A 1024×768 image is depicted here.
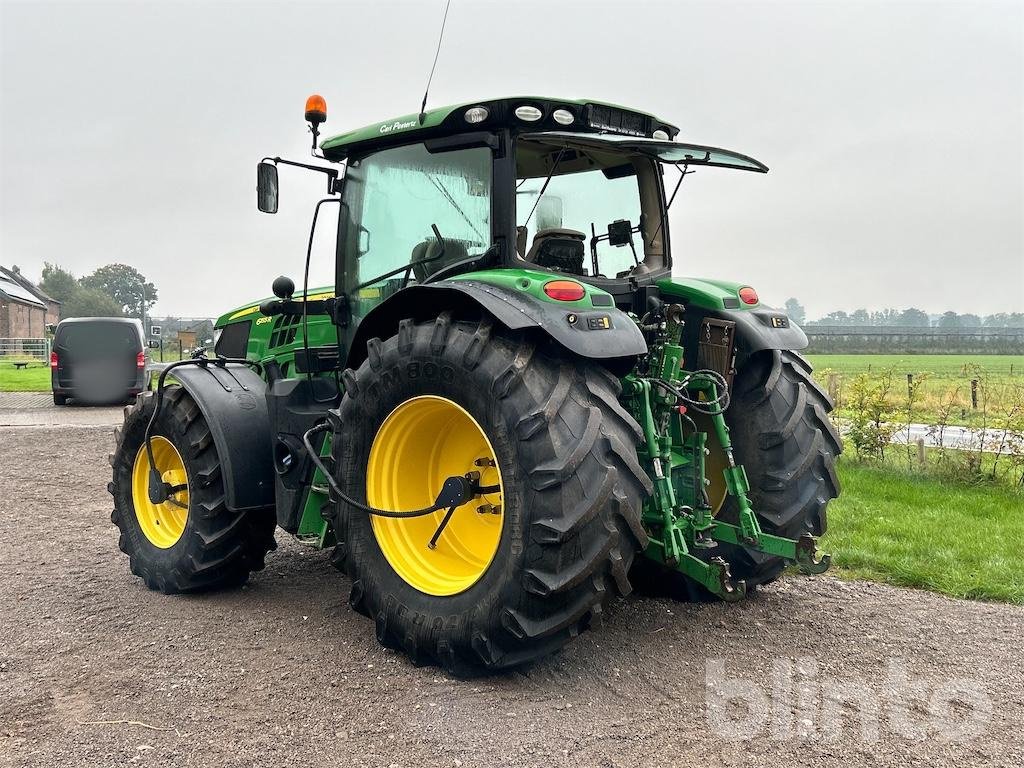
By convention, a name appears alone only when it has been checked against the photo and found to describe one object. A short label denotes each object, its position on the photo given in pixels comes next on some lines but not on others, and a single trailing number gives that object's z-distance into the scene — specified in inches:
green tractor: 137.1
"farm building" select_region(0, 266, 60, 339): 2236.7
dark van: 690.2
